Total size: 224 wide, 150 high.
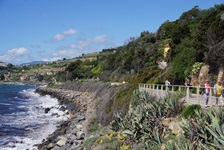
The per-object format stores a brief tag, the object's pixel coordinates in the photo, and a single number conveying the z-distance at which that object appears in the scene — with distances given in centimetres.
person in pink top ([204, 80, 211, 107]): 1285
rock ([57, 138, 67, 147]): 2125
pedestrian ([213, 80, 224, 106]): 1330
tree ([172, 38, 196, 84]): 3041
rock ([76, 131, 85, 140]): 2252
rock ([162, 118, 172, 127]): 1238
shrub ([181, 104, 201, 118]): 1168
